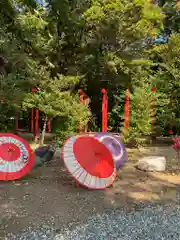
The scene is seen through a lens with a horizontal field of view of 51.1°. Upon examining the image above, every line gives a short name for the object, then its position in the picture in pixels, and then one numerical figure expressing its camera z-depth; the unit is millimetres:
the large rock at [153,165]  3364
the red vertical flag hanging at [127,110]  5464
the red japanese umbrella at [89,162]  2578
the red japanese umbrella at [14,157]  2781
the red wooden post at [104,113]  5963
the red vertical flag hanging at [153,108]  5597
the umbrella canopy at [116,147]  3510
